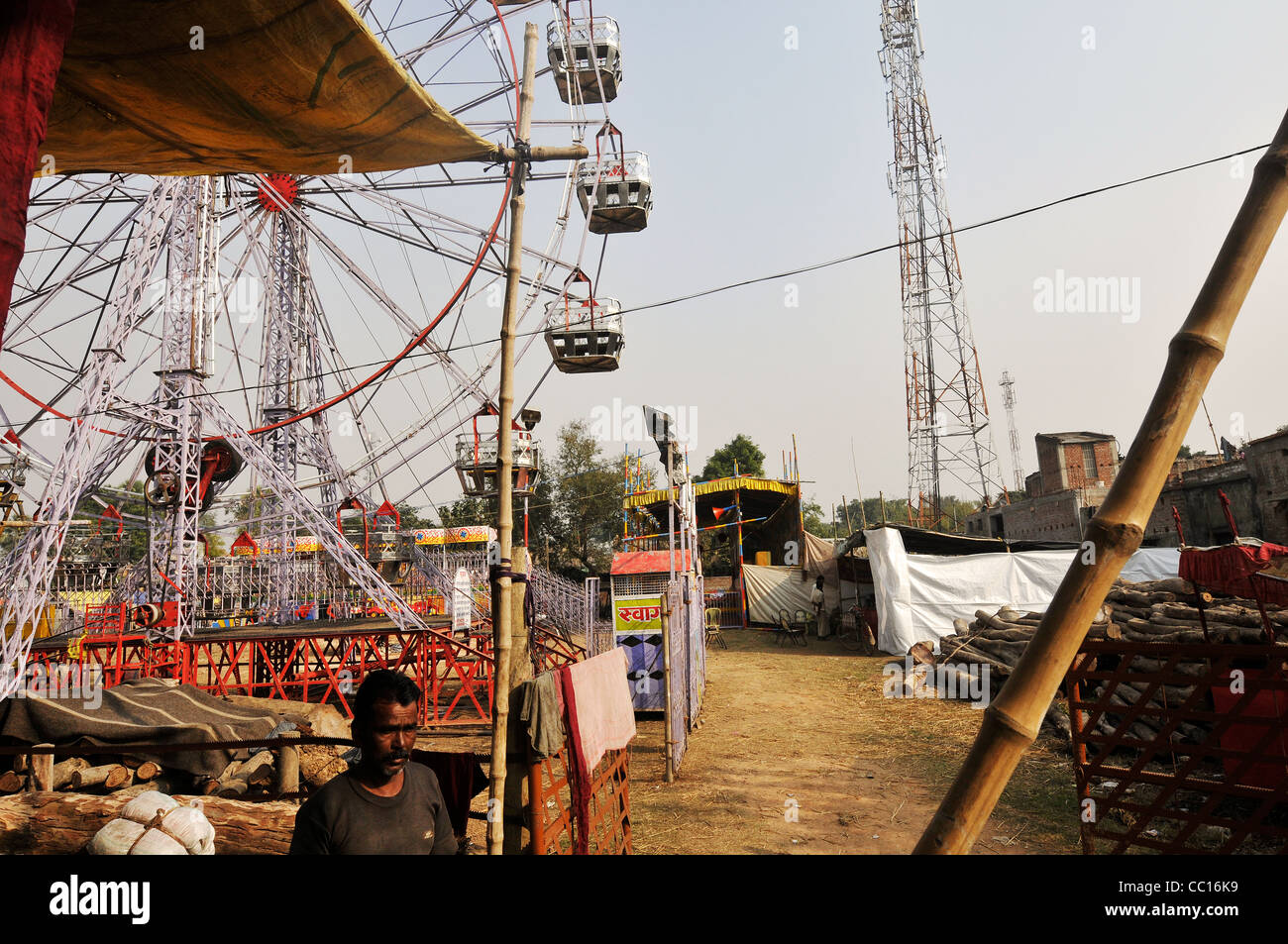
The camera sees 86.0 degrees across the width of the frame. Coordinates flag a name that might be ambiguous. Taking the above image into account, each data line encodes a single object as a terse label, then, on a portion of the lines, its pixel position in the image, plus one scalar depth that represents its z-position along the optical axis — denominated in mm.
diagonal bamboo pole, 1085
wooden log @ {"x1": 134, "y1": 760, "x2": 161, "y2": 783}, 8078
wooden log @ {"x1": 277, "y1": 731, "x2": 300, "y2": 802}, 6262
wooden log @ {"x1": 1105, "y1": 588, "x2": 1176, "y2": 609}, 14320
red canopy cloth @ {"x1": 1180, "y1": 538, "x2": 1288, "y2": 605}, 8523
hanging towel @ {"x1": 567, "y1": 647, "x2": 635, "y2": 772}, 4586
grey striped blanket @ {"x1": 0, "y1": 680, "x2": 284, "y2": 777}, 7828
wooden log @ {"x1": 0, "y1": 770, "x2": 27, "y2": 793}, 7367
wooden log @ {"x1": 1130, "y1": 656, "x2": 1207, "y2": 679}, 9570
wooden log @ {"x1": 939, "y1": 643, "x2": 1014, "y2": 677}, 13762
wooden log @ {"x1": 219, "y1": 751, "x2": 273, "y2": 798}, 7469
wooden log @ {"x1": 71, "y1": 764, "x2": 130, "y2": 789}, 7952
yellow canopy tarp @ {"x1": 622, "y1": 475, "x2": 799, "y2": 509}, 28859
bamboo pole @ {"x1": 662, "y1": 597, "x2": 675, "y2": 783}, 8781
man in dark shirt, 2480
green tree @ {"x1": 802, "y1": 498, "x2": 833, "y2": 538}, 64769
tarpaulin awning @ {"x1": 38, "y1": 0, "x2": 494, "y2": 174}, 3273
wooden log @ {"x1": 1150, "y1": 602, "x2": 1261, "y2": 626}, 10344
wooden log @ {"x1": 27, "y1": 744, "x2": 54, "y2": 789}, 7086
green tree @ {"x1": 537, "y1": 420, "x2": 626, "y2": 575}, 47250
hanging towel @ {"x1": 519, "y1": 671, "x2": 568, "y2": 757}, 3877
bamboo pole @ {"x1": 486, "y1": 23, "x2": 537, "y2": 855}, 3326
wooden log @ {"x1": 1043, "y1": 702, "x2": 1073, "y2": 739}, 10000
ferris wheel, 10398
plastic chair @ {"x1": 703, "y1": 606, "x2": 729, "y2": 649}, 25123
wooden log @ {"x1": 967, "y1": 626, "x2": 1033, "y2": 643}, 14453
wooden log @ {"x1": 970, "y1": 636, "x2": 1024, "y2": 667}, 14047
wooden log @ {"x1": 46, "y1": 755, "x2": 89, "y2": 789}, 7801
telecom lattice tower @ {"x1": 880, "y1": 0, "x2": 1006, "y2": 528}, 33125
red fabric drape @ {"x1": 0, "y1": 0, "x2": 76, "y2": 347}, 1938
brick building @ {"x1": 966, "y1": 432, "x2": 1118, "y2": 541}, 28552
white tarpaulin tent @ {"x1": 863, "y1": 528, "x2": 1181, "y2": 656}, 18453
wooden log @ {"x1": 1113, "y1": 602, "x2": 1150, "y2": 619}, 13711
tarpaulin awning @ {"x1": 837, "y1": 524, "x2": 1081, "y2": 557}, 21094
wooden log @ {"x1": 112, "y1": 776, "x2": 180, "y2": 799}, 7634
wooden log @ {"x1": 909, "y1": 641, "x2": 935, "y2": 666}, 16234
